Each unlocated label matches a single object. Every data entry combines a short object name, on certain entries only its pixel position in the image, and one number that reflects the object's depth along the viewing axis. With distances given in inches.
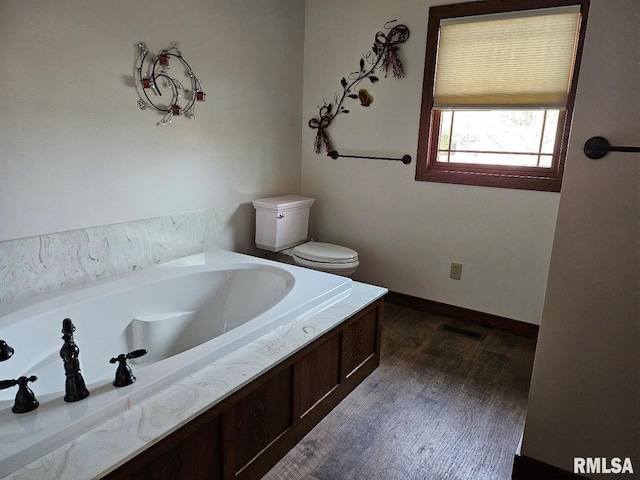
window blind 94.8
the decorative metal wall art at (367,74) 114.5
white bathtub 44.8
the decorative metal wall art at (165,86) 88.3
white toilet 115.0
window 95.5
